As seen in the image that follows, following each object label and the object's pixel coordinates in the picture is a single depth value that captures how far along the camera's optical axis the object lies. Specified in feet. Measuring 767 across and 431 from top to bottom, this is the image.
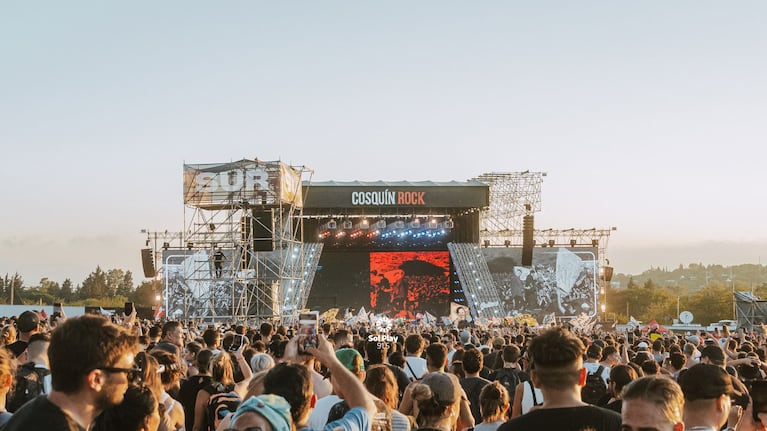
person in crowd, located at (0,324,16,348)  28.76
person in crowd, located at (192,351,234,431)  19.33
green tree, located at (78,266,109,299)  326.36
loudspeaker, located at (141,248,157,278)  130.82
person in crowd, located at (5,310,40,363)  23.13
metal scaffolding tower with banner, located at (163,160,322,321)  89.56
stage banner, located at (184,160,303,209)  90.94
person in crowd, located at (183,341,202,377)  26.62
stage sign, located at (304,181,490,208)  135.33
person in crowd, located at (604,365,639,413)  19.30
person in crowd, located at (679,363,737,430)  12.36
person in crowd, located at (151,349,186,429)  19.40
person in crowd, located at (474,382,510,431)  17.62
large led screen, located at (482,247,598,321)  139.03
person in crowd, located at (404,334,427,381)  26.16
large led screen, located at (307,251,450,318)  141.28
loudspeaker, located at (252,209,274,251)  87.36
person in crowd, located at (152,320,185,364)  29.12
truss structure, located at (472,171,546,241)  147.95
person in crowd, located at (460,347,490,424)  22.68
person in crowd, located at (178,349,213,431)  20.74
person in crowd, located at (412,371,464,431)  15.85
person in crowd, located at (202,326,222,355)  27.76
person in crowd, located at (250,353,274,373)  20.43
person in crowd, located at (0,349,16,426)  12.91
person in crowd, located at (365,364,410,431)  16.70
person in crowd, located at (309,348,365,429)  16.16
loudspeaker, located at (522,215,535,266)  125.80
